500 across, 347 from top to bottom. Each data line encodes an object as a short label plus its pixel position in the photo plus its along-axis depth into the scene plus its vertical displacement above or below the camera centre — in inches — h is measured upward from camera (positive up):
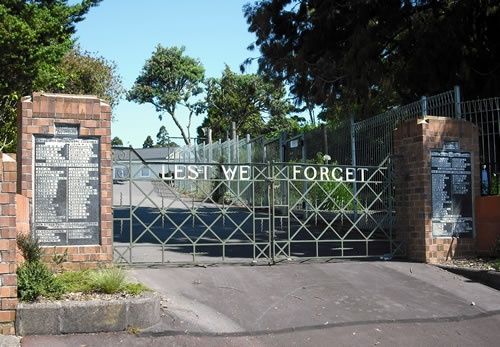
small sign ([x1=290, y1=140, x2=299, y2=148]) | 664.4 +69.5
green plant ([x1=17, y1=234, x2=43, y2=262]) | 262.4 -17.6
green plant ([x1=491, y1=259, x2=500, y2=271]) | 339.5 -38.2
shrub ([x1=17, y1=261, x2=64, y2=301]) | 238.1 -30.7
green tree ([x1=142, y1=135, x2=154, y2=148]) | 4330.7 +497.0
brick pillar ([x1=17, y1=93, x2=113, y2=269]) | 286.7 +38.2
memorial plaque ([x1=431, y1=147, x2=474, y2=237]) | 368.8 +5.1
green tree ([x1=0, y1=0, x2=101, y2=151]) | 666.2 +190.0
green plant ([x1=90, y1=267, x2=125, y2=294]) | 250.8 -32.0
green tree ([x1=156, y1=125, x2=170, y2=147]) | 3903.8 +486.2
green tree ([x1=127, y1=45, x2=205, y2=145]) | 2361.0 +515.7
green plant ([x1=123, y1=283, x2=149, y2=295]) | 252.4 -35.7
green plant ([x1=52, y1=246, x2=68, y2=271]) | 282.6 -24.4
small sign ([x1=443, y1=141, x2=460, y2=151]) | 374.6 +35.6
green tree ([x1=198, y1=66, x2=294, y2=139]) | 2023.9 +354.6
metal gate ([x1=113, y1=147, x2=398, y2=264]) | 330.3 -19.2
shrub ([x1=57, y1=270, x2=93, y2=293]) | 251.6 -32.3
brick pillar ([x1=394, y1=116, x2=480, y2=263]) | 365.1 +13.8
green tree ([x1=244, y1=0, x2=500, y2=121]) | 512.1 +145.1
